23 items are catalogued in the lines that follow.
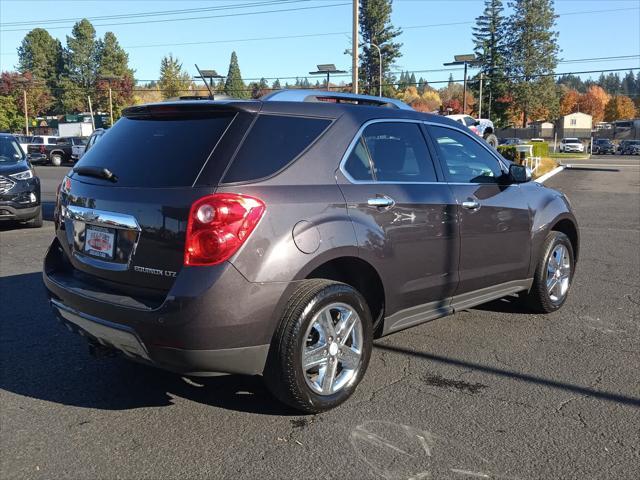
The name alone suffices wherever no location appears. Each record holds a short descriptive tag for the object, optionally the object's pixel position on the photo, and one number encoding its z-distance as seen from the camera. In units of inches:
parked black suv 390.9
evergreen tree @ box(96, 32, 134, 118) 3105.3
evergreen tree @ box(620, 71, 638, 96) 7372.1
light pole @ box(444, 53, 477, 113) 1286.9
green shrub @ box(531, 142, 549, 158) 1146.0
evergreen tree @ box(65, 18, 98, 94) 3614.7
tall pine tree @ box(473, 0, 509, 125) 3058.6
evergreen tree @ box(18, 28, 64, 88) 3740.2
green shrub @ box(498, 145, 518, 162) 847.7
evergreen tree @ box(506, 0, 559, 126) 2940.5
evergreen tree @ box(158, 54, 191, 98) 2842.5
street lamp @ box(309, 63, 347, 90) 1114.7
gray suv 121.0
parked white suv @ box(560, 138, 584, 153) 2322.8
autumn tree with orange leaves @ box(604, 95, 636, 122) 4958.2
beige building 3976.4
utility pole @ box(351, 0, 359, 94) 824.9
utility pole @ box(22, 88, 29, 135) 2571.9
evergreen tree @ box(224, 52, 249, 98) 3056.1
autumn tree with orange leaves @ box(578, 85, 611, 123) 5216.5
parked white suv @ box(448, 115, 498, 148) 851.4
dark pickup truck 1344.7
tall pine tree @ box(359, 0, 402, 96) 2935.5
